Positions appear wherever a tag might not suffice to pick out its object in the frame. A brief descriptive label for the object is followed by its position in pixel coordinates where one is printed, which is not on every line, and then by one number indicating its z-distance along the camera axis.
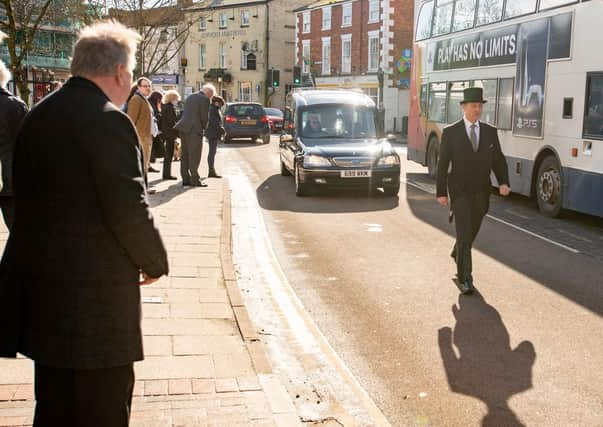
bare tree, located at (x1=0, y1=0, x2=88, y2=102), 15.38
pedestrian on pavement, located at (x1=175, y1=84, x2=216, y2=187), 15.11
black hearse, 14.54
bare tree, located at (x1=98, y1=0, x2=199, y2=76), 27.16
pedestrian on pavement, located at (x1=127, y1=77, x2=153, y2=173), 11.69
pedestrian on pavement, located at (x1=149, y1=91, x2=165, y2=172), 15.82
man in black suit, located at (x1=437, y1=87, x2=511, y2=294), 7.47
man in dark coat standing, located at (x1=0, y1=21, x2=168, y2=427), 2.75
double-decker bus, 11.47
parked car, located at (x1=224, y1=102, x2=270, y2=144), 33.53
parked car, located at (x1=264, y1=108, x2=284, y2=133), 45.56
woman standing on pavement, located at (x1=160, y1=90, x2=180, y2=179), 16.11
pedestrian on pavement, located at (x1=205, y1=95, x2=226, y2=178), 16.97
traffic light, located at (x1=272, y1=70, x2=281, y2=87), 42.44
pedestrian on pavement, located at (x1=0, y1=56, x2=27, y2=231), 5.70
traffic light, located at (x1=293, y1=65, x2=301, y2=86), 46.94
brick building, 50.75
